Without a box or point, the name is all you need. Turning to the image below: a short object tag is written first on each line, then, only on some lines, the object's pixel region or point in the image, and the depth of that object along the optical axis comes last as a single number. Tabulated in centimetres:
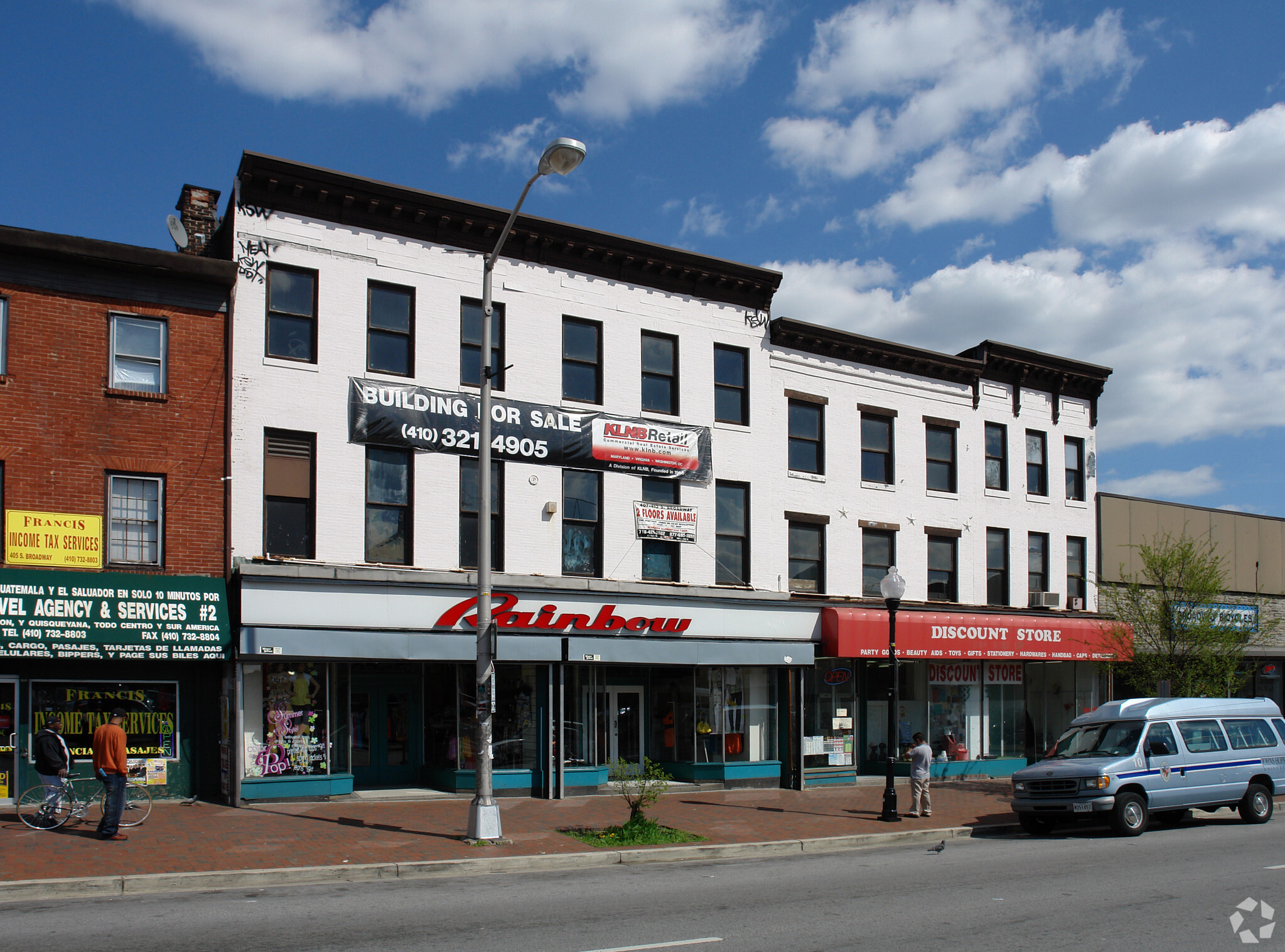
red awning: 2414
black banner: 1977
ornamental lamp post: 1892
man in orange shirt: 1449
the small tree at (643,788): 1631
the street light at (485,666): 1510
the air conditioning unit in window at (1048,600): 2896
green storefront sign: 1641
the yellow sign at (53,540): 1688
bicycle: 1498
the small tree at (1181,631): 2439
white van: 1716
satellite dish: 1969
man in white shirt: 1925
